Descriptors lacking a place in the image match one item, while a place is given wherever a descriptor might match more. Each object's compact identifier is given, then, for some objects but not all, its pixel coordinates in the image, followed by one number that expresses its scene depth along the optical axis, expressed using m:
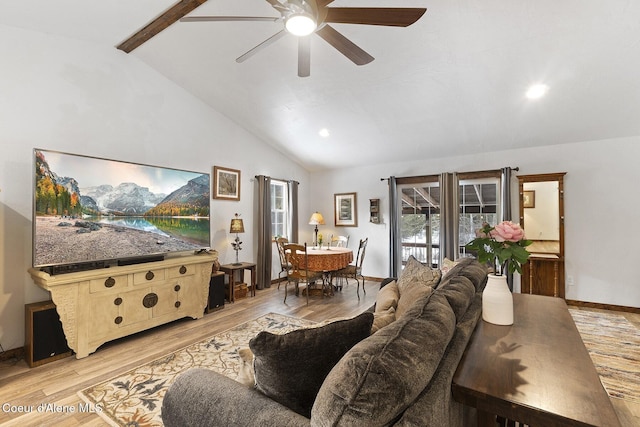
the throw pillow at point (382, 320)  1.30
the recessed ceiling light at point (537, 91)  3.26
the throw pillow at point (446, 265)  3.13
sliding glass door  4.89
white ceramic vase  1.58
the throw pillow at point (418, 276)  2.17
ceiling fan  1.74
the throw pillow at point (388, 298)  1.87
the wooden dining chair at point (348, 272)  4.79
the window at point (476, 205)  4.86
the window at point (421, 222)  5.33
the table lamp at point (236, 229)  4.61
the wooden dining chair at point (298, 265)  4.36
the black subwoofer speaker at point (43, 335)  2.54
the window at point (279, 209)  5.75
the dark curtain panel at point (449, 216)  4.91
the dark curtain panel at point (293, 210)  5.93
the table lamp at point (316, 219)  5.71
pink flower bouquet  1.54
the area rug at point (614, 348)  2.33
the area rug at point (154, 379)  1.96
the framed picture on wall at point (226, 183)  4.57
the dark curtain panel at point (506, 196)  4.52
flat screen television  2.65
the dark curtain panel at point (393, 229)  5.47
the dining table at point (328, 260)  4.41
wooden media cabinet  2.64
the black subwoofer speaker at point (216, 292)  3.96
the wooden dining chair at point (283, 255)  4.68
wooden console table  0.89
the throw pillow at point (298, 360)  1.02
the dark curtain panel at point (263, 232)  5.18
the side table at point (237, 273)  4.39
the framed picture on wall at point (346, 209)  6.12
